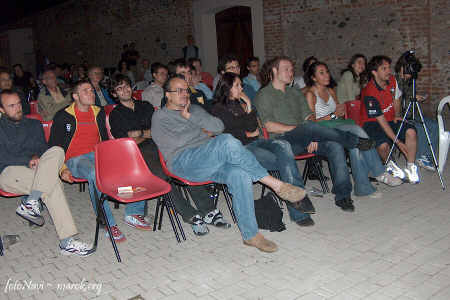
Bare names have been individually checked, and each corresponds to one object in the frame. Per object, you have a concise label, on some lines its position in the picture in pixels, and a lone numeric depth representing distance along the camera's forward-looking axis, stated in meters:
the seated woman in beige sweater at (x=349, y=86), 6.74
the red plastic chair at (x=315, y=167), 4.84
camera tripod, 4.92
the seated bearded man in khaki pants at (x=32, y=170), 3.83
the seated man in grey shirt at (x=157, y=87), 6.14
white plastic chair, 5.16
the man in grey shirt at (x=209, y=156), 3.69
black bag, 4.03
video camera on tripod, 4.95
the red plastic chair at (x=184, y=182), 3.93
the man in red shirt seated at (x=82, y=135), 4.16
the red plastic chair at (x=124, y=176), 3.75
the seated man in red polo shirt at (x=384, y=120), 5.07
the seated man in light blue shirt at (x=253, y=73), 6.76
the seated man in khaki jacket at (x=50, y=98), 6.11
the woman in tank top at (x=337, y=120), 4.71
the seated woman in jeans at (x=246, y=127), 4.25
